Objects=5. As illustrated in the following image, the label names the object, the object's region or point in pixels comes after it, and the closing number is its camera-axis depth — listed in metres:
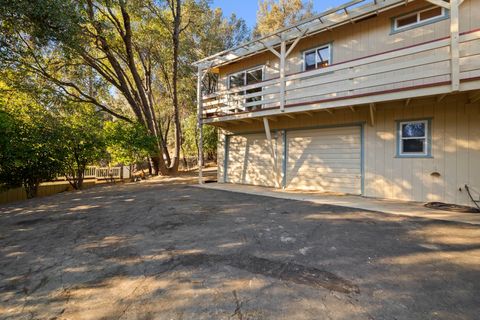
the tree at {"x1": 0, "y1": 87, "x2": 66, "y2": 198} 8.32
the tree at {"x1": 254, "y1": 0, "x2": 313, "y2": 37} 20.09
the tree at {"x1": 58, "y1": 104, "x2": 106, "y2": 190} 10.48
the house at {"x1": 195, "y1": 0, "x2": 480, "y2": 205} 5.78
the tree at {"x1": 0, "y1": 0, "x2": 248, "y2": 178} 7.02
